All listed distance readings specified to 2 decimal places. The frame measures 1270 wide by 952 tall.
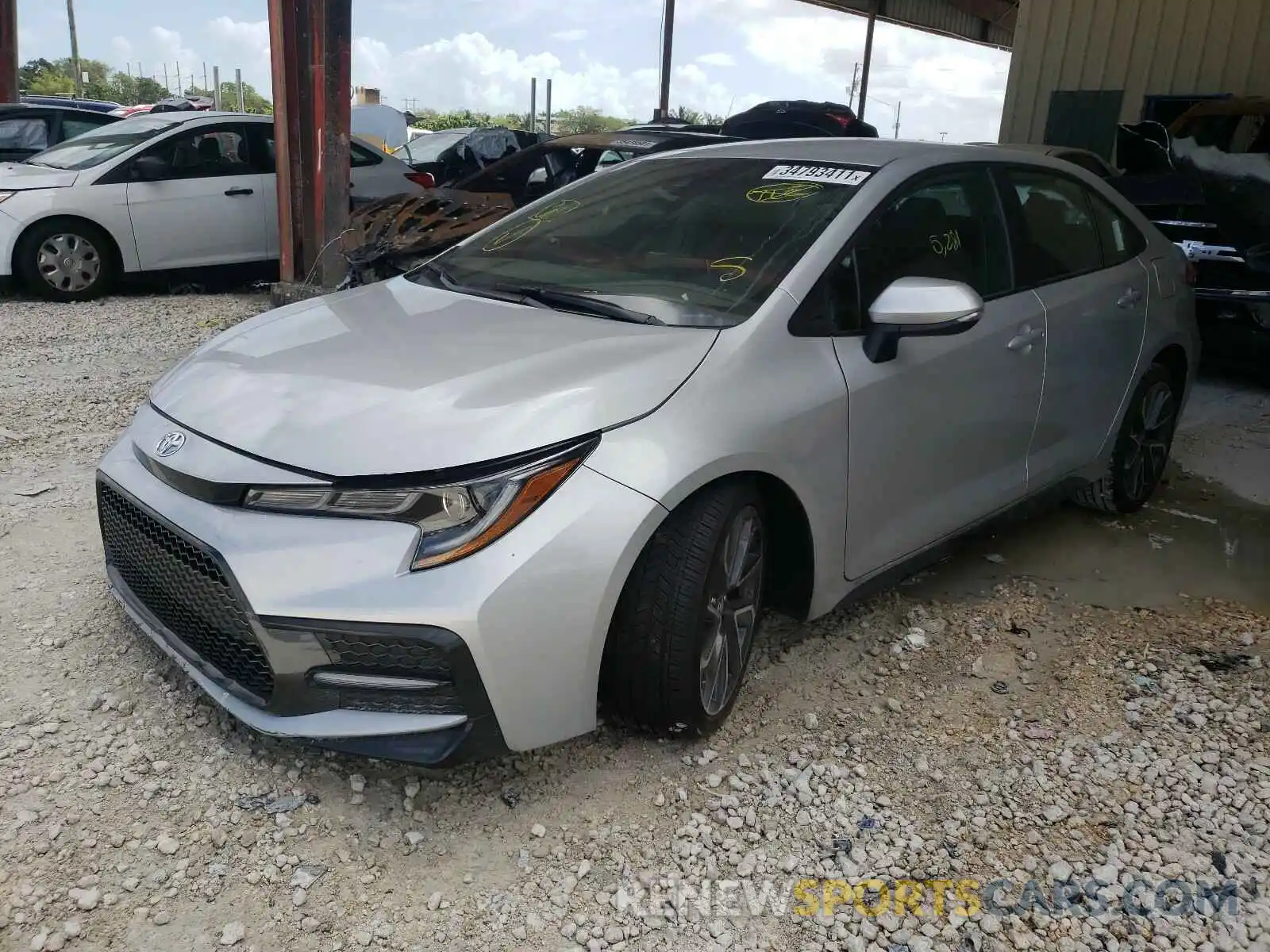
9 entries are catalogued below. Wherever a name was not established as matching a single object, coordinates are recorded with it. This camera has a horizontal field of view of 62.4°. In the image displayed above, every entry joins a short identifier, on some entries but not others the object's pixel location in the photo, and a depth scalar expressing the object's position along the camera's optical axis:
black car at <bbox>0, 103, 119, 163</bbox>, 9.46
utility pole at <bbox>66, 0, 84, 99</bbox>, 40.00
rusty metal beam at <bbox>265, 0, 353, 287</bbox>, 7.28
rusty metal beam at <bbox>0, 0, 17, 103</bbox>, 12.40
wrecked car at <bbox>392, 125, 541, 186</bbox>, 12.61
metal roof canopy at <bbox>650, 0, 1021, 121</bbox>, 17.58
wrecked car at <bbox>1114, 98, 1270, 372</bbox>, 5.79
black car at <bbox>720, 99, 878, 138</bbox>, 8.81
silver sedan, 2.11
